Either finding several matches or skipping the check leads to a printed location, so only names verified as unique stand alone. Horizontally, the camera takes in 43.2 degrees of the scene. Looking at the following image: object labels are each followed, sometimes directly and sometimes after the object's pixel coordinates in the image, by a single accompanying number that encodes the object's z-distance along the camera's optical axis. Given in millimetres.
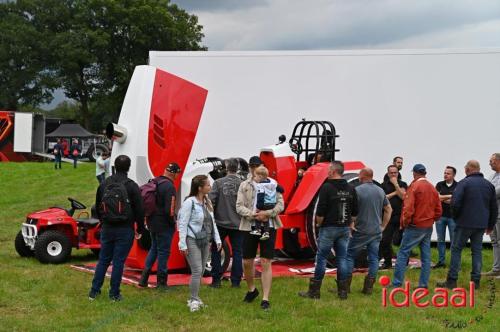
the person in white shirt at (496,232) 7945
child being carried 6527
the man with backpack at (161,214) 7160
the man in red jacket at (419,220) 7270
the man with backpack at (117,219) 6539
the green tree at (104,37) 40812
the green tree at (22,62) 40406
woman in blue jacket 6363
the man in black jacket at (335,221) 6785
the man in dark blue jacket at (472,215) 7418
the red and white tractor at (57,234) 8828
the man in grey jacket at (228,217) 7441
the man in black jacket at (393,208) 8852
